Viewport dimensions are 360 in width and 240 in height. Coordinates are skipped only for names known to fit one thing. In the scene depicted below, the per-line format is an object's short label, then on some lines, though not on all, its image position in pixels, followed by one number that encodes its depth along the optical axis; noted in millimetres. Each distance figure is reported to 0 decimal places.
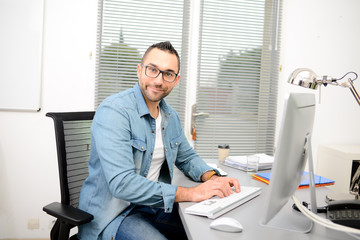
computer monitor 853
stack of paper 1875
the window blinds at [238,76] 2924
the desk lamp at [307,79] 1340
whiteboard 2449
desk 967
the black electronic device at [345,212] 1029
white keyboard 1104
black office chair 1267
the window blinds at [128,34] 2734
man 1287
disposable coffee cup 2064
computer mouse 980
